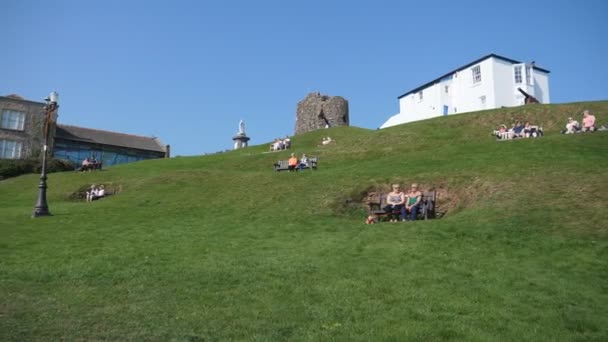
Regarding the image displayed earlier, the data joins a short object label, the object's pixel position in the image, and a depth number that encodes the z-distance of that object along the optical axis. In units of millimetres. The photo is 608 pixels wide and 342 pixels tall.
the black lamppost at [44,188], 21281
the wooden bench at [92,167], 41562
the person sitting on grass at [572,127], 28328
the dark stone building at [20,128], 58719
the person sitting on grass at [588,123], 26703
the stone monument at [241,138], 82875
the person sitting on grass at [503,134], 31312
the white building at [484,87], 58625
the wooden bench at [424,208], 17984
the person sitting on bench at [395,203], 18281
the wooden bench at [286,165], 31672
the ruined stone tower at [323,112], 71375
